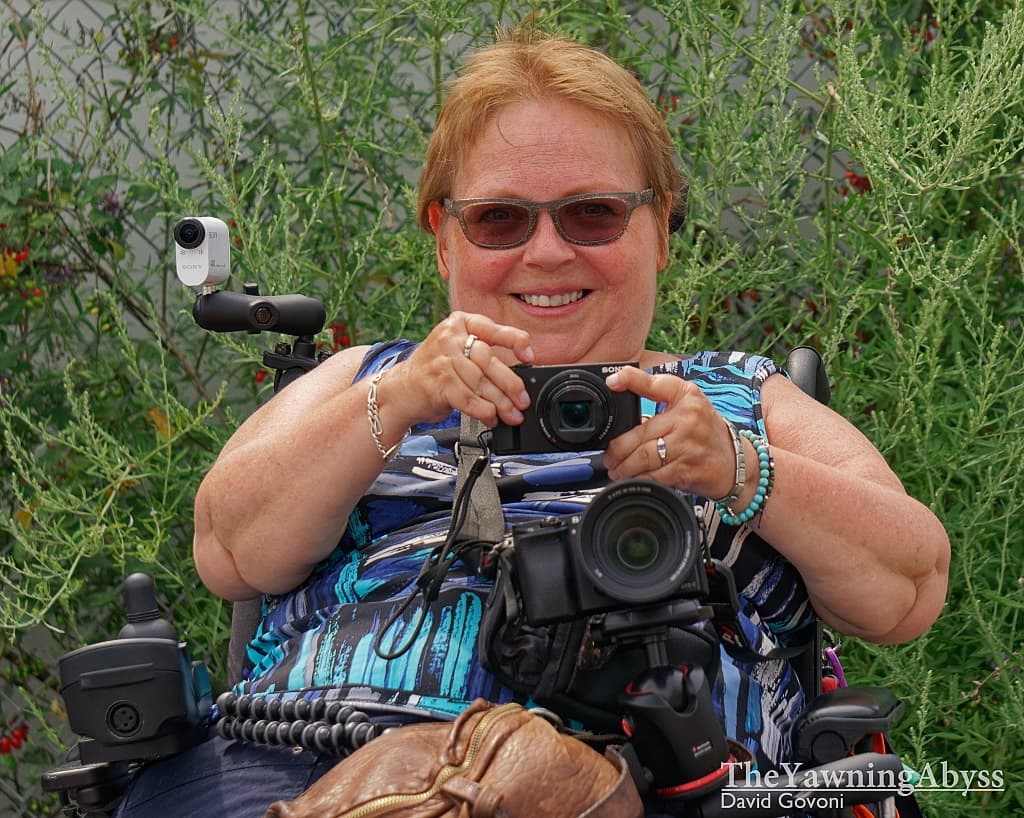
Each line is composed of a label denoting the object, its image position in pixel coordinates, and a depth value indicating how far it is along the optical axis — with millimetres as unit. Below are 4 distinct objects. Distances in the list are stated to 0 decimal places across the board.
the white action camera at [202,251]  2027
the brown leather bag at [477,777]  1615
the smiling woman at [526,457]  1815
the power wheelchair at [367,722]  1706
